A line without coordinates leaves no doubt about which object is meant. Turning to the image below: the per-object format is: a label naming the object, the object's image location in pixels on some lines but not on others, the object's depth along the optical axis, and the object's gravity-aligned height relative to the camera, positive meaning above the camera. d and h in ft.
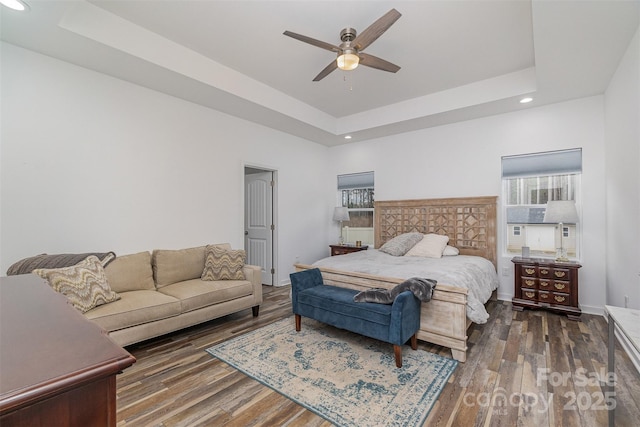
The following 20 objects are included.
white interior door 16.87 -0.32
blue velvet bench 7.71 -2.90
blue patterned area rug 6.14 -4.19
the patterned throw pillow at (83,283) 7.66 -1.84
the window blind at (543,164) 12.37 +2.39
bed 8.40 -1.94
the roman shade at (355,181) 18.60 +2.43
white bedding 8.82 -1.96
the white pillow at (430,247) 13.52 -1.51
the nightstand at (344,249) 17.58 -2.04
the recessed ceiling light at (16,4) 6.81 +5.24
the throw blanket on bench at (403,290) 8.08 -2.21
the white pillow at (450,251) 13.93 -1.75
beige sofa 8.25 -2.66
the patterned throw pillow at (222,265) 11.48 -1.97
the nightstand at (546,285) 11.32 -2.93
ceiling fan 7.20 +4.79
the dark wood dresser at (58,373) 1.85 -1.12
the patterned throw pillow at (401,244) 14.11 -1.42
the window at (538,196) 12.48 +0.91
